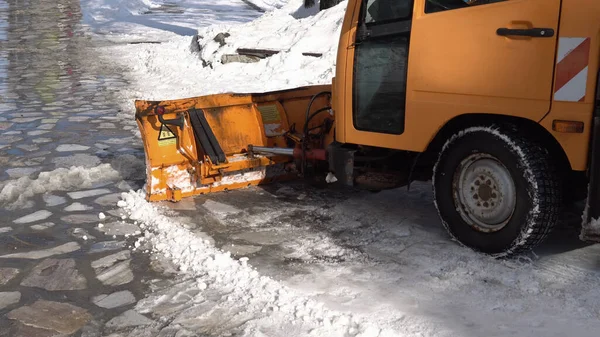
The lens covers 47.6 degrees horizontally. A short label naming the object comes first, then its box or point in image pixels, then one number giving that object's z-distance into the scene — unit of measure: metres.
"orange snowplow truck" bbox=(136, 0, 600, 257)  3.92
